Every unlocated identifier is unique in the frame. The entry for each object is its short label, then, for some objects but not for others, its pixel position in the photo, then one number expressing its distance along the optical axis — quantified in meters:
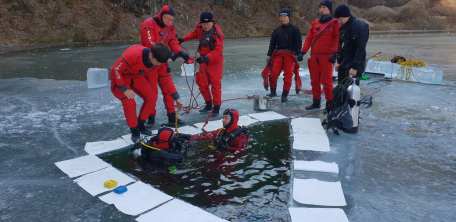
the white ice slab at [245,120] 5.05
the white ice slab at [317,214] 2.54
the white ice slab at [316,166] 3.38
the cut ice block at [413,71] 8.16
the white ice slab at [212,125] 4.89
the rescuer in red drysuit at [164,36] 4.73
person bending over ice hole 3.76
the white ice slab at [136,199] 2.71
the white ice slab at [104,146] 3.93
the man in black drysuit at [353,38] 4.72
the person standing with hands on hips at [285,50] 6.41
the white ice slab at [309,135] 4.10
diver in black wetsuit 3.67
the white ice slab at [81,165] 3.36
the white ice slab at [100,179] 3.02
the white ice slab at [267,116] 5.30
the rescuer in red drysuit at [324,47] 5.49
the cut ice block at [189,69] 9.13
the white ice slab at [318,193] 2.79
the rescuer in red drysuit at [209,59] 5.34
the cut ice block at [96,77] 7.39
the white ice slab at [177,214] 2.56
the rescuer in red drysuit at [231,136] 4.04
